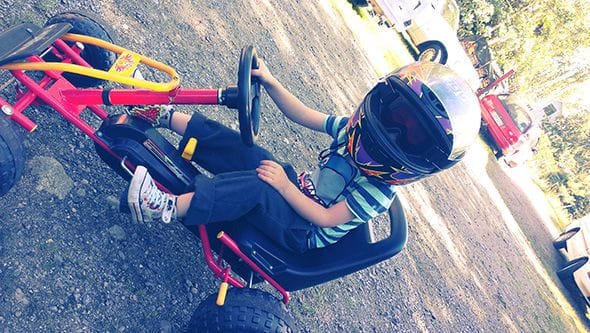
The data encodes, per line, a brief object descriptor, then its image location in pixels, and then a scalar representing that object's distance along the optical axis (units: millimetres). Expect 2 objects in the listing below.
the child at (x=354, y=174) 2139
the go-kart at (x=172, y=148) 2045
